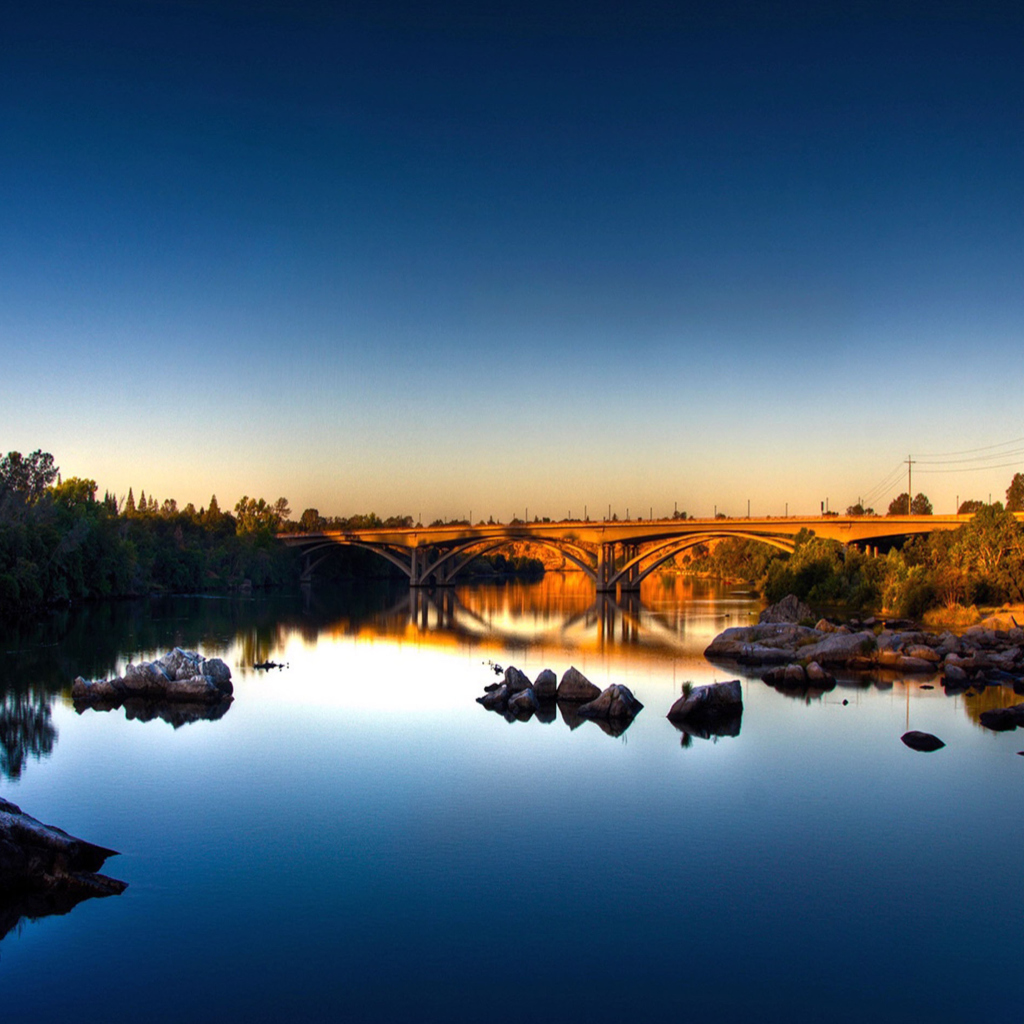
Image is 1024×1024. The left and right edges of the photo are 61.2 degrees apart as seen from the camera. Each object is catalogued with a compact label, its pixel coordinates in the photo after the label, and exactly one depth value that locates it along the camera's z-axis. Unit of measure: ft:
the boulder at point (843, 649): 113.70
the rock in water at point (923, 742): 72.54
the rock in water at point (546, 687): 89.45
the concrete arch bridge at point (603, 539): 204.54
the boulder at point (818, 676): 102.99
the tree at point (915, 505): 431.84
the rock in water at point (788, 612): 153.79
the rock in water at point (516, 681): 92.07
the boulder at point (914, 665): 110.52
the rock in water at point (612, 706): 82.84
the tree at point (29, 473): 201.77
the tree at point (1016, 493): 367.86
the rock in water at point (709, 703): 83.20
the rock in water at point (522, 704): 84.84
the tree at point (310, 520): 554.87
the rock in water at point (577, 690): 89.04
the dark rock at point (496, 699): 87.86
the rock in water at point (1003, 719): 79.46
